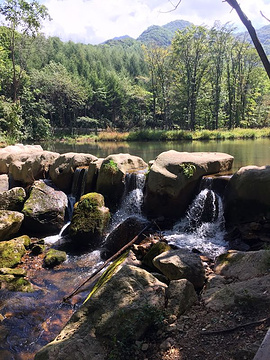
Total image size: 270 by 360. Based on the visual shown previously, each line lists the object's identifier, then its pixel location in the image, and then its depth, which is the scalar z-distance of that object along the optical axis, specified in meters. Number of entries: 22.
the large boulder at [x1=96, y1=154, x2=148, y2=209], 9.62
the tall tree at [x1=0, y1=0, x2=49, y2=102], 19.95
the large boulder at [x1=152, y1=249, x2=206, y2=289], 4.52
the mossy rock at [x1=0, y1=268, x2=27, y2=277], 6.44
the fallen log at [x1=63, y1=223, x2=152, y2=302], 5.59
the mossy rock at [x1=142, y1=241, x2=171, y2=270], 5.71
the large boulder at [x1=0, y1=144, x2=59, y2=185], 10.91
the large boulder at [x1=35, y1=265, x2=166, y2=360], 2.97
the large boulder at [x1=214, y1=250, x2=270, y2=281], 4.27
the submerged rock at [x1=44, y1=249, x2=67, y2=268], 6.97
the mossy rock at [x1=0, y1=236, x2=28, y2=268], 6.89
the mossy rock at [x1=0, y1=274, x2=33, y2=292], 5.94
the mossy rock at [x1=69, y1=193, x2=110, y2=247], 8.03
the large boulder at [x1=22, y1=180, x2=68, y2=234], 8.87
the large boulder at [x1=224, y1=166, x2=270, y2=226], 7.18
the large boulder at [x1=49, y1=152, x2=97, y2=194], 10.72
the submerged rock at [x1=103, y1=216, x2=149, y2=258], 7.54
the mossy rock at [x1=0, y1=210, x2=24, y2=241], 8.02
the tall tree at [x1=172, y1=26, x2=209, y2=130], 34.12
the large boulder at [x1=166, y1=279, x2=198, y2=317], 3.51
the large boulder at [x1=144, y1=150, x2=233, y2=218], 8.34
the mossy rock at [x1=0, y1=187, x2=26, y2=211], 9.49
